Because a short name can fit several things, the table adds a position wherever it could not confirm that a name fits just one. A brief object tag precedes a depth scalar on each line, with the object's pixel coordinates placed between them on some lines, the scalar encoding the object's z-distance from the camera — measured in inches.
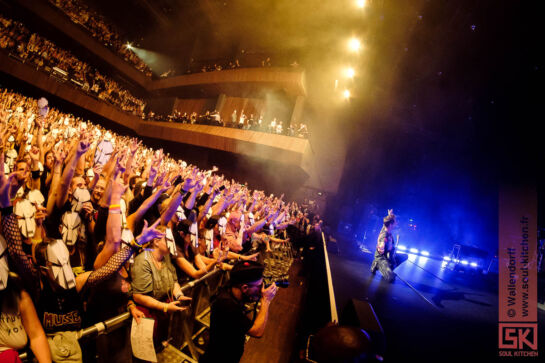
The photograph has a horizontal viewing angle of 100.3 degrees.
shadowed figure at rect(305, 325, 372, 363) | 51.6
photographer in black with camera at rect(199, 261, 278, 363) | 68.0
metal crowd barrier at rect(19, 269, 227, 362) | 65.8
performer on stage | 213.9
